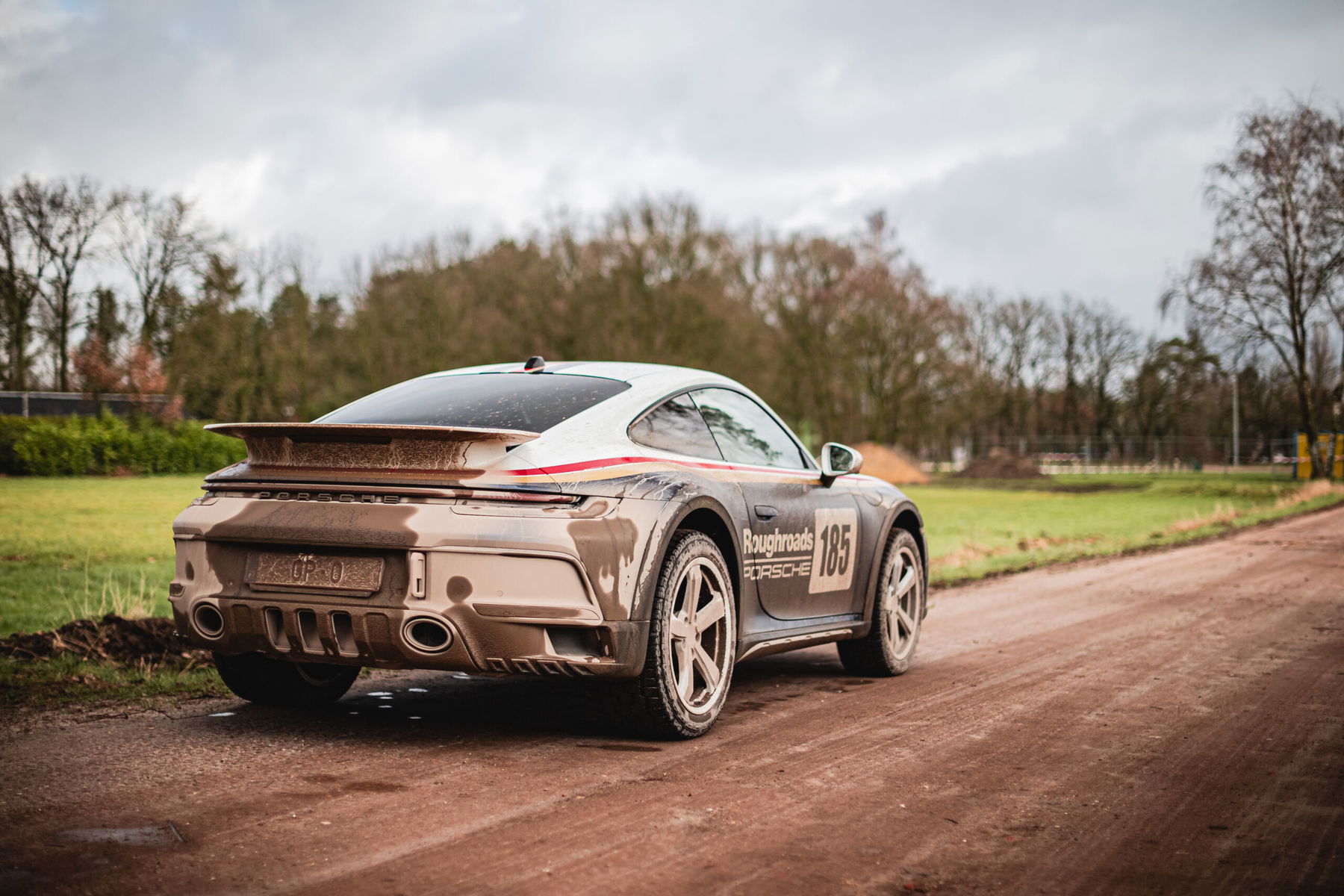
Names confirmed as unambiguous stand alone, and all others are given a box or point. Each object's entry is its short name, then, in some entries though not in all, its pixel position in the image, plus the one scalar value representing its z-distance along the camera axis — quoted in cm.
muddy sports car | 442
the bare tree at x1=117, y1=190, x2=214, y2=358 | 4381
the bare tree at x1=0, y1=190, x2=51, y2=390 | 4084
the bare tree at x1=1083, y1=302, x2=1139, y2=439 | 7425
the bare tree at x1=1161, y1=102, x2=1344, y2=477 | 4034
